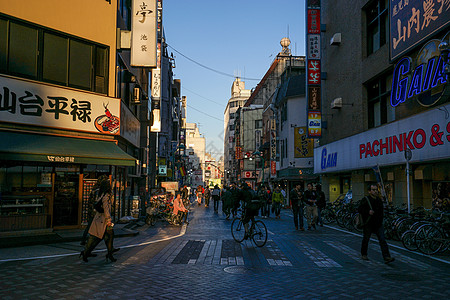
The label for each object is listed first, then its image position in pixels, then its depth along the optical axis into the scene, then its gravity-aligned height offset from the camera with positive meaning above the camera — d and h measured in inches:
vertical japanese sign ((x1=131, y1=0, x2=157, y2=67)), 696.4 +242.9
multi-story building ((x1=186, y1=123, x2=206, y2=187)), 6837.6 +622.6
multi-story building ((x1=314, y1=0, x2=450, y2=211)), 594.2 +150.1
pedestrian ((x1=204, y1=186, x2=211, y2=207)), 1643.7 -77.9
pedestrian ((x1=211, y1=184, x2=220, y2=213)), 1248.2 -55.1
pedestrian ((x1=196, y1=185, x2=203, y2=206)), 1838.0 -70.0
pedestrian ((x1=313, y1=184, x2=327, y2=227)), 775.2 -45.6
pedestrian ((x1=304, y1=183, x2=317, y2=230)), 685.3 -46.1
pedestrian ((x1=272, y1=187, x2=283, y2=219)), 975.6 -51.9
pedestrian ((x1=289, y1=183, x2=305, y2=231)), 684.7 -41.9
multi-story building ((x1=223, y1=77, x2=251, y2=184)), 4672.5 +853.6
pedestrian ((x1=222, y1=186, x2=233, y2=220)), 954.7 -61.3
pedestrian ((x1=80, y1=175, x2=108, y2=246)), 416.0 -27.8
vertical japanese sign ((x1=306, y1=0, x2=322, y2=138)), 1133.1 +312.5
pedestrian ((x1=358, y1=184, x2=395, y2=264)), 400.2 -37.1
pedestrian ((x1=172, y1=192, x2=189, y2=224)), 762.8 -55.5
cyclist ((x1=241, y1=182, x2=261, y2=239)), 498.3 -32.3
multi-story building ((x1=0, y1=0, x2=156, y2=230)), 535.5 +103.8
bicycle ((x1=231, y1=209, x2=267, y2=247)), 480.6 -66.7
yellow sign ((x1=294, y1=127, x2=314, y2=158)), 1566.2 +133.5
